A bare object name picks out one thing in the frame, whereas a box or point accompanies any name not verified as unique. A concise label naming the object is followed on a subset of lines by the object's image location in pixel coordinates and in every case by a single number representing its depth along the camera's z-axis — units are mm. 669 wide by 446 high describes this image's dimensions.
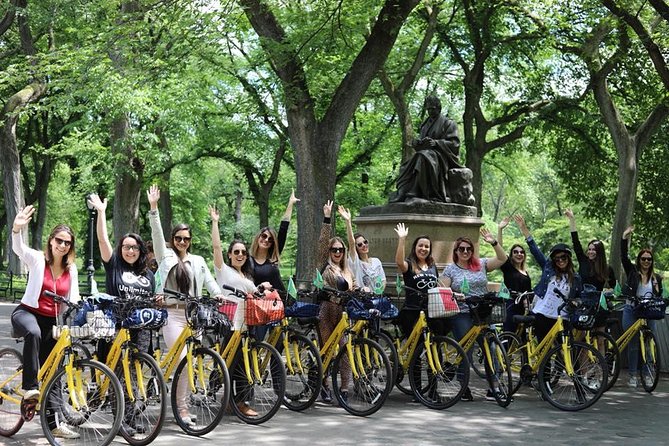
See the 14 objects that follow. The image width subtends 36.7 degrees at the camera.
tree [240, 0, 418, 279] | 16953
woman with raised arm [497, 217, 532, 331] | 11953
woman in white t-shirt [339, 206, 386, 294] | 10334
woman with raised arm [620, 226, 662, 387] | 11819
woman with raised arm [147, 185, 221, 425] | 8375
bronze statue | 15969
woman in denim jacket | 10562
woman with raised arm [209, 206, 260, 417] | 9117
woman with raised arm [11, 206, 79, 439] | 7375
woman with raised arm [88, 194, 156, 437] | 7953
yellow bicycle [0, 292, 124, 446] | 7062
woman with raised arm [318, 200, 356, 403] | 9789
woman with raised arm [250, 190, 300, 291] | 9352
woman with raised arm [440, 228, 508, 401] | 10133
